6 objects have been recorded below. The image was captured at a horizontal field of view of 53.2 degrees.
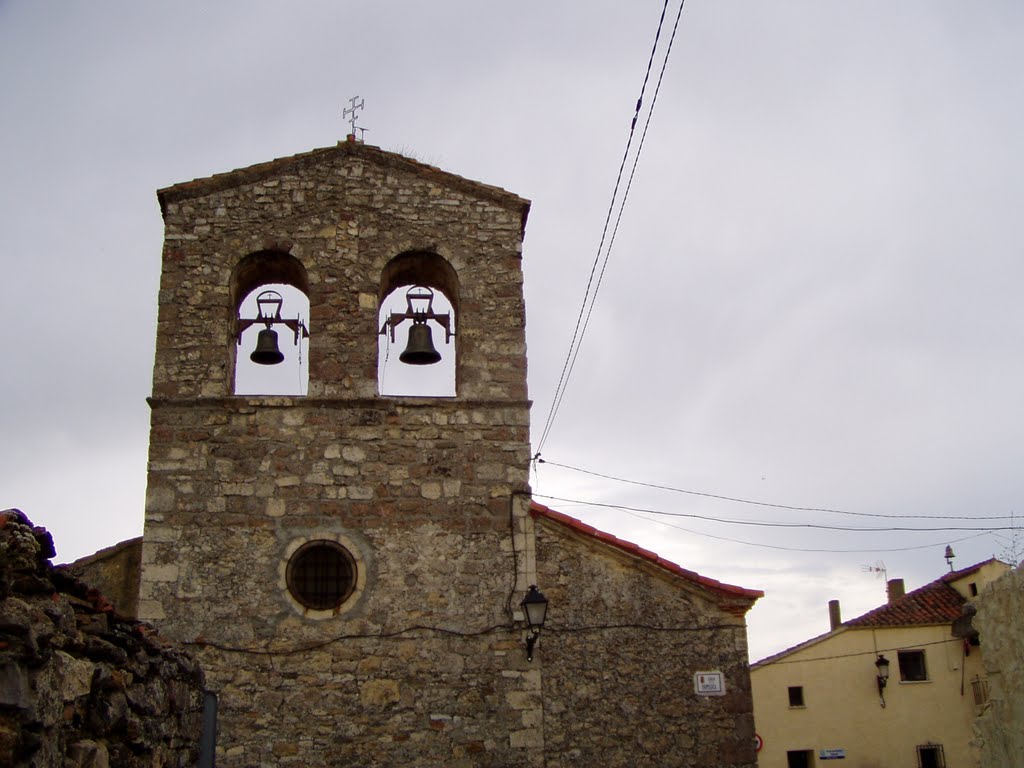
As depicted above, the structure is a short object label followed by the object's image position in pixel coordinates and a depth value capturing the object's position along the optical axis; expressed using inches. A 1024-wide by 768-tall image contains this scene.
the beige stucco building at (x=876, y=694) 1046.4
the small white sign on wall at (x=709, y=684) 361.1
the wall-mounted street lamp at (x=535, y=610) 349.7
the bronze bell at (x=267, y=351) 394.6
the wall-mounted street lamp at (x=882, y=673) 1039.6
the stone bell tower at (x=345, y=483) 350.6
